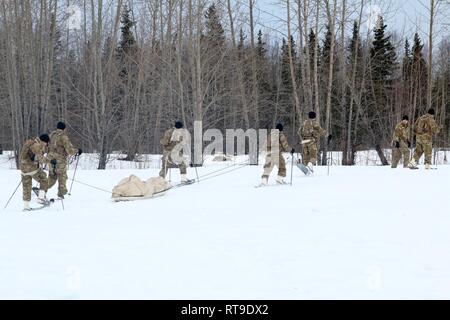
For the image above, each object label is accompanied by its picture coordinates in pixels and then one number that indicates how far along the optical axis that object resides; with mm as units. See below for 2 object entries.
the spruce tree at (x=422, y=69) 34200
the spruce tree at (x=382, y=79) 32406
